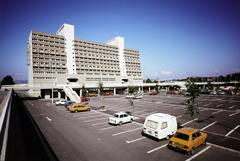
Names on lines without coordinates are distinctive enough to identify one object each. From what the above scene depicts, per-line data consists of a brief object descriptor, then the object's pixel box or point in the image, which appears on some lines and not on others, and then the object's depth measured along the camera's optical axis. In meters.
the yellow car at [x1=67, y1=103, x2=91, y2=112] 29.47
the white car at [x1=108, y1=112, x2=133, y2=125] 19.58
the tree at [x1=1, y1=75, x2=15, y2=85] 126.86
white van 13.82
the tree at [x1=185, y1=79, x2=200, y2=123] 17.84
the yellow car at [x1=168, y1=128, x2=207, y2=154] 11.32
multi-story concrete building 74.31
